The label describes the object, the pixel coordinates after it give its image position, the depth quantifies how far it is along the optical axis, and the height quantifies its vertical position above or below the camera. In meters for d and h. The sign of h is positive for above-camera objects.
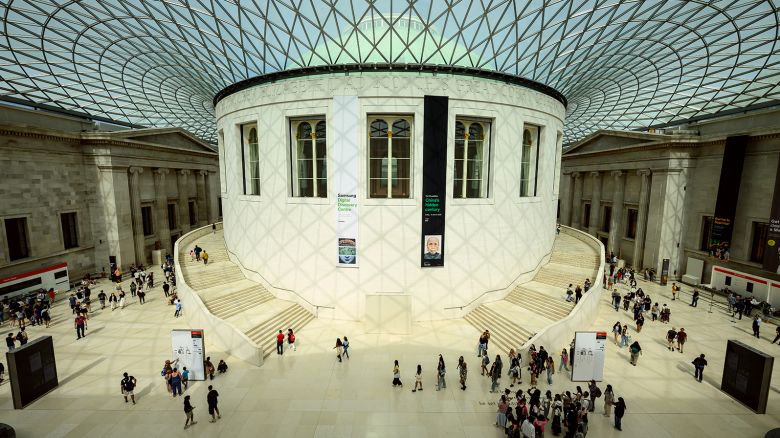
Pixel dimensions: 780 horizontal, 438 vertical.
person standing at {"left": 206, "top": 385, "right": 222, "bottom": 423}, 10.76 -6.80
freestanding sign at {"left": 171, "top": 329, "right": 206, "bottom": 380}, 12.98 -6.39
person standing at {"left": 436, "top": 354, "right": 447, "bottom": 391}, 12.68 -7.01
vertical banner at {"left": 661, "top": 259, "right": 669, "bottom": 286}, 27.36 -6.64
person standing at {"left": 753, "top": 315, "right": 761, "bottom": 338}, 17.34 -6.99
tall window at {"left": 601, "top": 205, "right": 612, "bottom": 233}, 36.84 -3.06
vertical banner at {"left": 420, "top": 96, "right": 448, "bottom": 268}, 18.11 +0.62
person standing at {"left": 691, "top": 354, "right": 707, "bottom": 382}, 13.26 -6.98
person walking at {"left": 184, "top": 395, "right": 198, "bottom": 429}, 10.46 -7.20
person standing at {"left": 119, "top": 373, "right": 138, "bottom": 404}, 11.49 -6.79
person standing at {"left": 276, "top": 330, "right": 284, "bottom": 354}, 15.20 -7.07
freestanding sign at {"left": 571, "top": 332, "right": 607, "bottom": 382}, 12.91 -6.48
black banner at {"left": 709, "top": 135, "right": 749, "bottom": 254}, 23.61 -0.06
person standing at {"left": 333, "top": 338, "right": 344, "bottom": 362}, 14.86 -7.10
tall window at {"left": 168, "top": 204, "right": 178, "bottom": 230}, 36.69 -3.24
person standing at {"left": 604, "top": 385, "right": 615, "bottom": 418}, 11.07 -6.95
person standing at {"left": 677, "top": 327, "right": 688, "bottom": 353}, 15.70 -6.86
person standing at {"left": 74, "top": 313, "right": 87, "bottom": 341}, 16.57 -6.88
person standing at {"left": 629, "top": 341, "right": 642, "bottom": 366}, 14.46 -6.93
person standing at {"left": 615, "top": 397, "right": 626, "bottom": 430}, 10.51 -6.92
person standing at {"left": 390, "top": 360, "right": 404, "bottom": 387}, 12.78 -7.17
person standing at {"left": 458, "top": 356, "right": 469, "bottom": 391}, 12.72 -6.94
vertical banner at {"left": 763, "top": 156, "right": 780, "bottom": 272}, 19.86 -2.92
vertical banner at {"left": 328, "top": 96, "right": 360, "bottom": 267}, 18.25 +0.93
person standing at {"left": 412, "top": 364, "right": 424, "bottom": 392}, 12.53 -7.12
